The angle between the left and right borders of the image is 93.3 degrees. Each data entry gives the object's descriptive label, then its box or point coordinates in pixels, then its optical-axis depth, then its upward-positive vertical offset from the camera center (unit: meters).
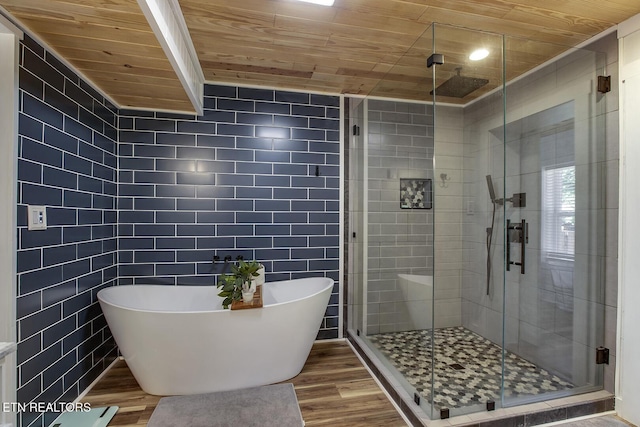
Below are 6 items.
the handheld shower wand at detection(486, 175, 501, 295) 2.46 -0.07
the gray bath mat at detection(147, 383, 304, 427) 1.86 -1.29
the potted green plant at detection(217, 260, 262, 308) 2.14 -0.53
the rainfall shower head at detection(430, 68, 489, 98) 2.20 +0.98
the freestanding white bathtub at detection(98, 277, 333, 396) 2.00 -0.91
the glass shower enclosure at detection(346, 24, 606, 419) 2.10 -0.07
